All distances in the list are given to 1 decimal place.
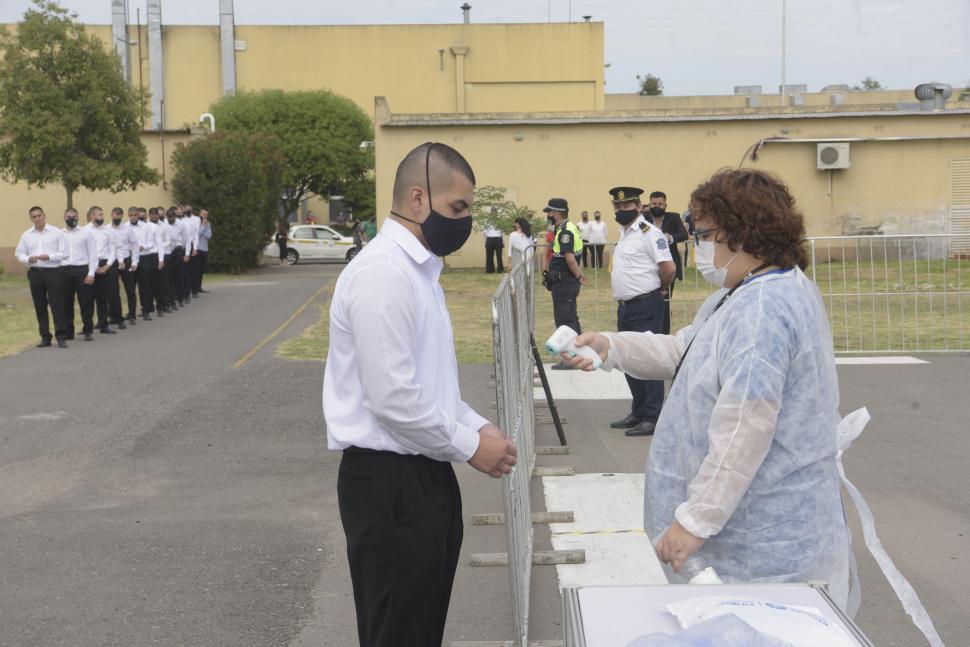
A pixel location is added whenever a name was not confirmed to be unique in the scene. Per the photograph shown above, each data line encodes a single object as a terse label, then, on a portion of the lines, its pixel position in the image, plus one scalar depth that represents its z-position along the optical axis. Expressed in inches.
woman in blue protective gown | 121.0
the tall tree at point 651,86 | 4542.3
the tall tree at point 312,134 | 1987.0
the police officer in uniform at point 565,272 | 491.5
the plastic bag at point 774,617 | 90.7
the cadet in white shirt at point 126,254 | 770.8
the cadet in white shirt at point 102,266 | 711.7
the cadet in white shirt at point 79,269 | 682.2
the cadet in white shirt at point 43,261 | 661.3
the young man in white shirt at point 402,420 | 127.3
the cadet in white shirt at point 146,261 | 818.8
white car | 1708.9
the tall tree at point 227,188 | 1363.2
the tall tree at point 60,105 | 1066.7
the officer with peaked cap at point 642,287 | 381.7
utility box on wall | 1321.4
